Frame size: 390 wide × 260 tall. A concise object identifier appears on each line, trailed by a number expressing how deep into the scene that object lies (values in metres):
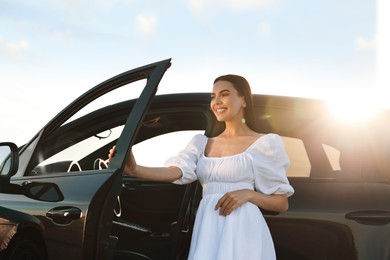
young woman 2.61
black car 2.73
